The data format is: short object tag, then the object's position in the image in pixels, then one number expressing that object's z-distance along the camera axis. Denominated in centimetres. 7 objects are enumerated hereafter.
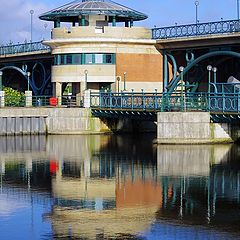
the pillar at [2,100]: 7331
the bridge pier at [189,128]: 5481
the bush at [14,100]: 7594
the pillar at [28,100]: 7431
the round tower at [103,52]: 7250
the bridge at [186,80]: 5621
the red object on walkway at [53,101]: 7331
